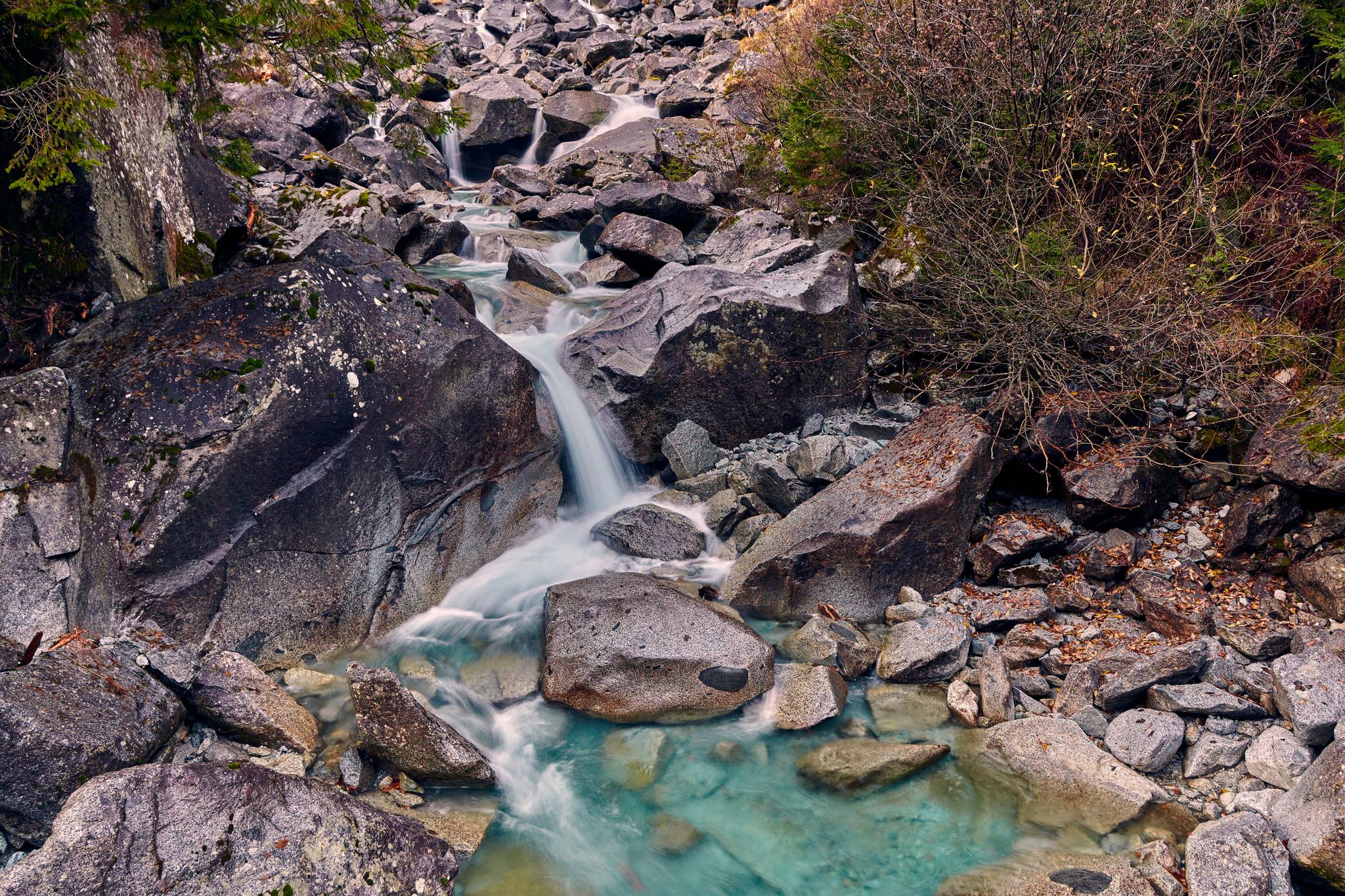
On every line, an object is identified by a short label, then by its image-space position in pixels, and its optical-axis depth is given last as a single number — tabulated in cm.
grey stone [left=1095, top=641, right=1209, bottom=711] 524
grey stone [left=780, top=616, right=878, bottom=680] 600
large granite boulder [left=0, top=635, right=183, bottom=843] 366
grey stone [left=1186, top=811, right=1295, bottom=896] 389
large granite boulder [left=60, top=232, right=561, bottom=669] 545
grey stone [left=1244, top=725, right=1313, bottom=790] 452
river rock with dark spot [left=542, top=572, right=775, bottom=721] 564
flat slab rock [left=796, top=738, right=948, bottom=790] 505
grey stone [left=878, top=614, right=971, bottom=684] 586
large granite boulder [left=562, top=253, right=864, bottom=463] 852
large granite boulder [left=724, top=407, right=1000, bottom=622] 657
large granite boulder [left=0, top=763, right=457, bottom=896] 321
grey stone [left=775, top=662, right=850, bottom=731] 552
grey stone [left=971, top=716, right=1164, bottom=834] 464
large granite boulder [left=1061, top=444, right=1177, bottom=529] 653
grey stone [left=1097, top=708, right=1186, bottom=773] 488
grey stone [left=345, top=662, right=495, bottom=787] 474
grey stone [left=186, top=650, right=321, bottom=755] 479
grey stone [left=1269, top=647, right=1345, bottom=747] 461
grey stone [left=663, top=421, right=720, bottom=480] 852
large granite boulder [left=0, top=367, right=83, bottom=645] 507
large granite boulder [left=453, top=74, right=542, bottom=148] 2222
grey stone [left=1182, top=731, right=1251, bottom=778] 480
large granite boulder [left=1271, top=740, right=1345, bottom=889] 388
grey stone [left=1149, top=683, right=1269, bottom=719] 499
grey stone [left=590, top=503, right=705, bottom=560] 764
